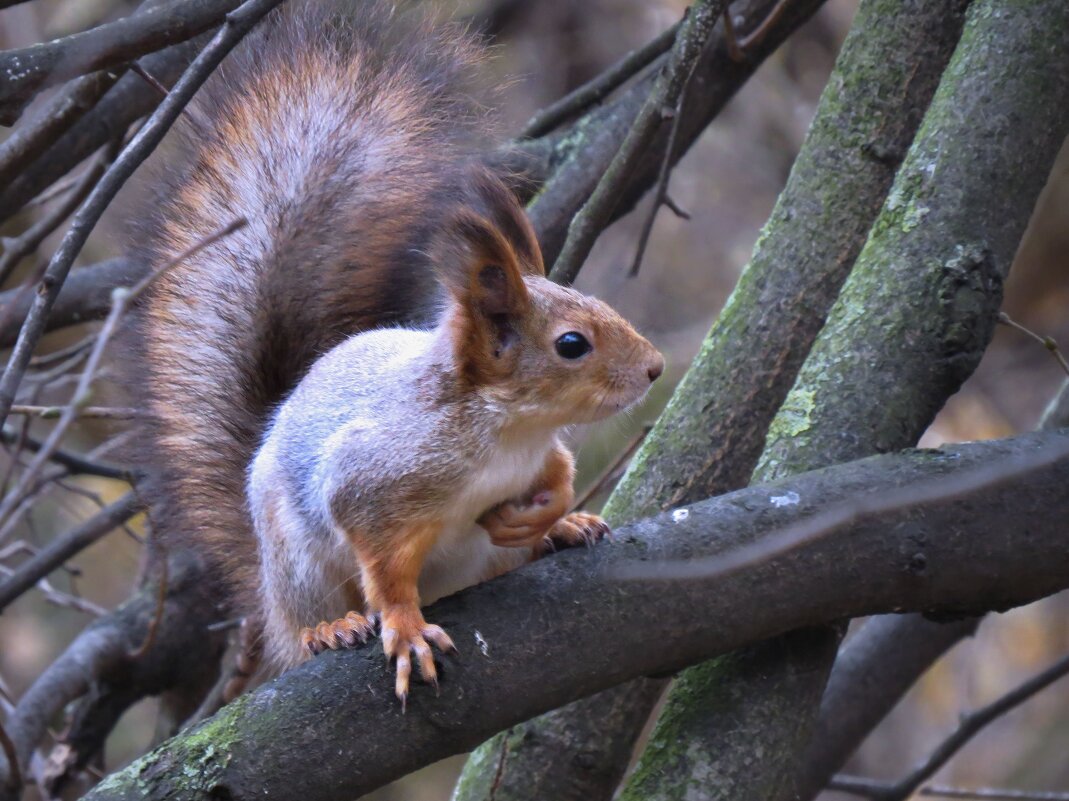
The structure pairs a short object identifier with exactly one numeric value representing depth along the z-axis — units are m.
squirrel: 3.89
